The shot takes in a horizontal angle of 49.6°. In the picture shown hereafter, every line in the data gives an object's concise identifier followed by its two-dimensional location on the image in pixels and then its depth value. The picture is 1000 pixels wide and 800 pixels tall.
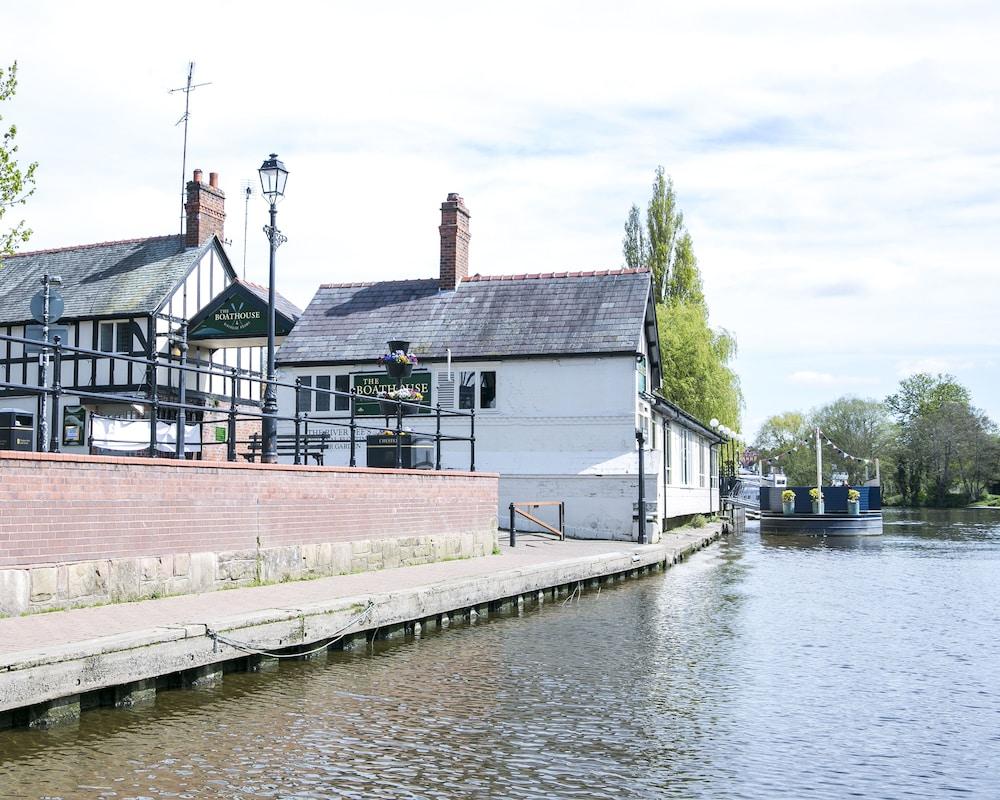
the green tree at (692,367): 39.81
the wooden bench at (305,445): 17.90
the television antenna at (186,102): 34.10
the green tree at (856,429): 96.06
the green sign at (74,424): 26.05
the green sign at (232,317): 28.47
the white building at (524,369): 26.50
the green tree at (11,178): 17.77
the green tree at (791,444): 103.62
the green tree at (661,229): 46.84
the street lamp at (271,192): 15.38
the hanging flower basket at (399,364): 18.98
